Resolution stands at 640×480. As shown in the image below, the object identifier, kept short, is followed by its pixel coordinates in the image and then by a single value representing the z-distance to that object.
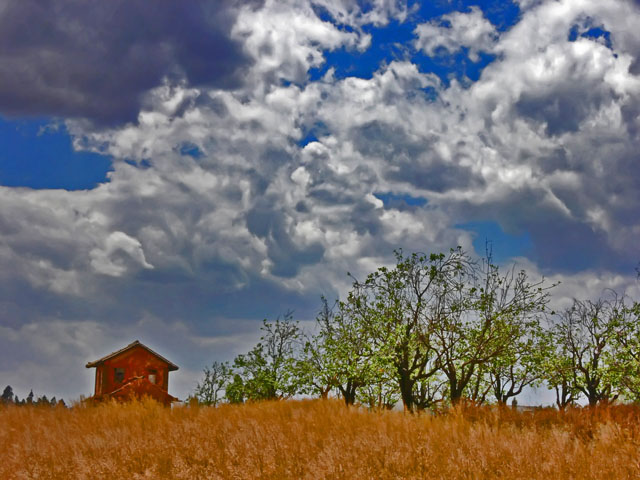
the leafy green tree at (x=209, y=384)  60.72
